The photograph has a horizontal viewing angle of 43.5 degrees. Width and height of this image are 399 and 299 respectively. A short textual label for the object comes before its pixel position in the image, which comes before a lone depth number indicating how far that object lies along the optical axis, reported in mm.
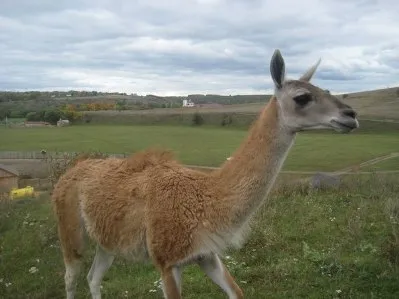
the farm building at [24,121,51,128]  73688
